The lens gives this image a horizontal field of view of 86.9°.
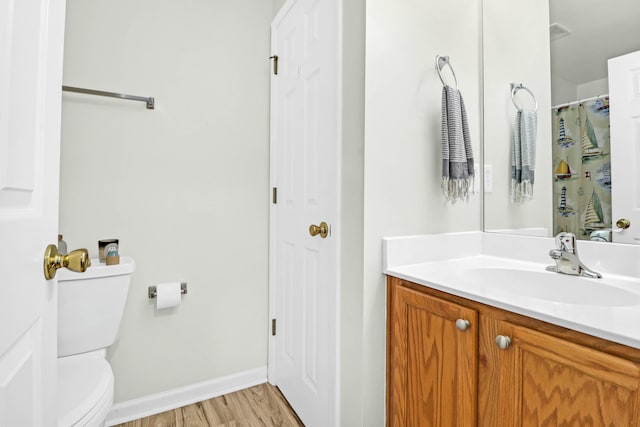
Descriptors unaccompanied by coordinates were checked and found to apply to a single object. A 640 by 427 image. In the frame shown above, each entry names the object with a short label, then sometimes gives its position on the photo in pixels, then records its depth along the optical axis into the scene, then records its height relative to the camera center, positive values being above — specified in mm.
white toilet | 1093 -398
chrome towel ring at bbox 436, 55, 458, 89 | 1321 +625
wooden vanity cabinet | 656 -351
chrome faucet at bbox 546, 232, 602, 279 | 1036 -111
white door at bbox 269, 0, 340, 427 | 1342 +65
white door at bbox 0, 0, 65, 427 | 445 +29
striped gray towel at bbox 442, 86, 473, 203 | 1268 +314
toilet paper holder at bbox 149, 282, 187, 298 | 1639 -352
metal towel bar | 1442 +557
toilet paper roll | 1610 -363
